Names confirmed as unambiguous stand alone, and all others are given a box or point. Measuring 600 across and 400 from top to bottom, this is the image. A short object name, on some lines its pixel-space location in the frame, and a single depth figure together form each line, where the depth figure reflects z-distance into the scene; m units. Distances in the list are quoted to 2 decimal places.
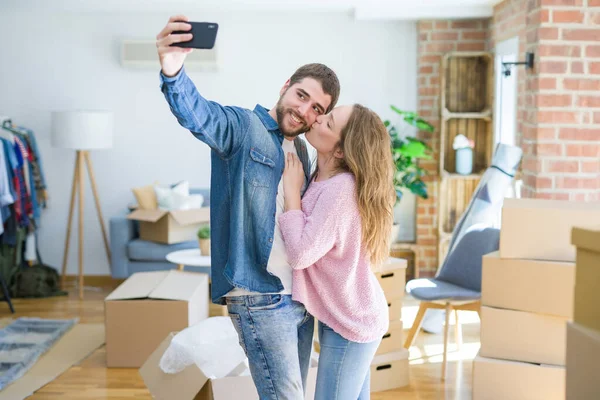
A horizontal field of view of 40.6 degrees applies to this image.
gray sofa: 6.24
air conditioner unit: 6.71
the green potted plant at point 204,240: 5.48
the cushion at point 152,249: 6.23
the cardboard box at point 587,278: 1.39
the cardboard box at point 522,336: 3.36
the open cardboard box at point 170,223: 6.17
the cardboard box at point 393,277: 4.07
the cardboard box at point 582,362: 1.38
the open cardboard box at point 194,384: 3.08
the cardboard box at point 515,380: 3.40
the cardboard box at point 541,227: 3.21
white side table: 5.33
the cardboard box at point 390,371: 4.07
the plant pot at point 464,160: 6.47
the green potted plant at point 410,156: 6.36
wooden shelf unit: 6.59
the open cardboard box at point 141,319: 4.40
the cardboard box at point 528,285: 3.27
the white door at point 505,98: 5.91
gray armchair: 4.29
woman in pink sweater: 2.08
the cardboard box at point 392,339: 4.12
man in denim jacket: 2.04
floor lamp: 6.22
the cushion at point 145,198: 6.36
